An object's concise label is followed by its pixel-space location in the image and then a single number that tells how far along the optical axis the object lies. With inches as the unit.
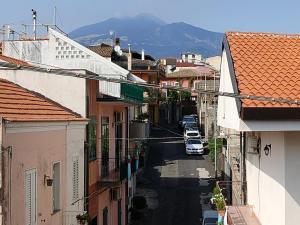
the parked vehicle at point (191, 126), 2517.7
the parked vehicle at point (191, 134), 2195.9
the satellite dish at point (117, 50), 2310.5
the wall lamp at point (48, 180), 631.5
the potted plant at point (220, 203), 733.1
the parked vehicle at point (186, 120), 2792.8
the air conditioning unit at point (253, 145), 495.3
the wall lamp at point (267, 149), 431.2
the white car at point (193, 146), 2089.1
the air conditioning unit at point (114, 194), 1083.6
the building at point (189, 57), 5206.7
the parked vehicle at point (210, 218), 1060.2
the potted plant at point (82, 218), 750.5
